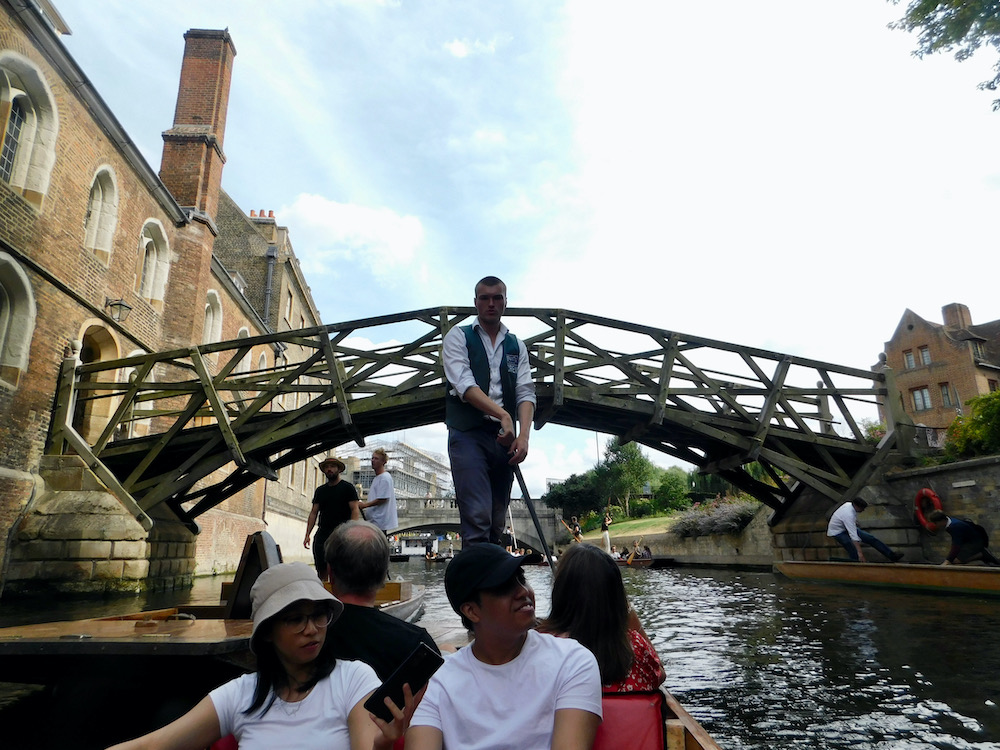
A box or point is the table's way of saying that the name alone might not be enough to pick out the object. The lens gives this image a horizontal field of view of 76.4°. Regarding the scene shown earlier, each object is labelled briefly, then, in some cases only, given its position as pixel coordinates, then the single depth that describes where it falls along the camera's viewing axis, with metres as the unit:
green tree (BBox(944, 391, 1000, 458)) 10.46
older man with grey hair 1.99
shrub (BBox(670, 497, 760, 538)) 17.30
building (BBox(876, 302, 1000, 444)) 27.62
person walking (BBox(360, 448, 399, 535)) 5.63
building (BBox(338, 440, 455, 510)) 78.69
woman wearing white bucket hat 1.57
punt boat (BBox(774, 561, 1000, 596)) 6.81
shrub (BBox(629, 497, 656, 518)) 34.12
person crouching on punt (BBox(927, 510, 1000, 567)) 8.21
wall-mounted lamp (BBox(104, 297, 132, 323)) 9.98
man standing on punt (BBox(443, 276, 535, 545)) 3.08
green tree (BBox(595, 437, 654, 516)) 38.97
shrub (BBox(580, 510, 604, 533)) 35.50
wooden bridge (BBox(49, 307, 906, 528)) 8.65
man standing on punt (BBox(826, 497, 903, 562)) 9.55
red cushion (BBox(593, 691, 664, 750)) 1.54
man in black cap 1.40
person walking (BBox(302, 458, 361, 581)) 5.19
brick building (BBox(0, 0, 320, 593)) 7.82
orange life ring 9.27
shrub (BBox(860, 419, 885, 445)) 10.86
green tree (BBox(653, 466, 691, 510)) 32.00
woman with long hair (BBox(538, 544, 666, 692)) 1.82
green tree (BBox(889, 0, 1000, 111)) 7.87
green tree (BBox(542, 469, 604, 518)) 39.12
